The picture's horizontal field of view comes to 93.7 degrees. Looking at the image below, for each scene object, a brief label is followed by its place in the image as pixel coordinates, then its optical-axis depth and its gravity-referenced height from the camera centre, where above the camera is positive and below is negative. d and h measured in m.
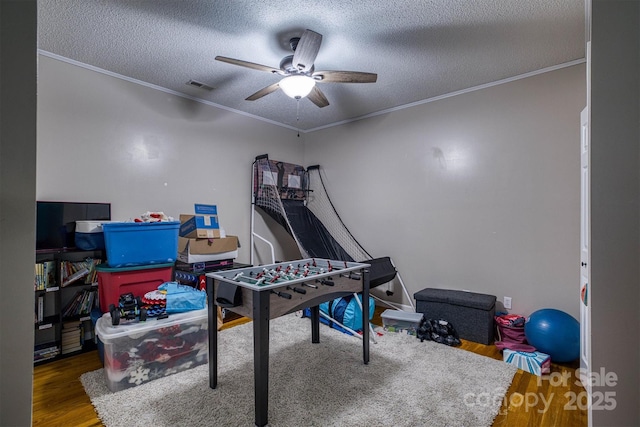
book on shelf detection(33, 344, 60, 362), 2.44 -1.15
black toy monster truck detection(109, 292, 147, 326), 2.15 -0.74
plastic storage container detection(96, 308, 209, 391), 2.08 -1.00
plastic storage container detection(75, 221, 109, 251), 2.58 -0.20
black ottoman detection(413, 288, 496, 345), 2.86 -0.98
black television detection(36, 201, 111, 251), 2.57 -0.08
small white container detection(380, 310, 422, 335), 3.03 -1.12
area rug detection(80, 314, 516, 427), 1.79 -1.23
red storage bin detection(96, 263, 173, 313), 2.52 -0.59
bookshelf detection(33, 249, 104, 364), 2.47 -0.79
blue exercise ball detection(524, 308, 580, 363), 2.39 -0.98
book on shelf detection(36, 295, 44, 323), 2.44 -0.81
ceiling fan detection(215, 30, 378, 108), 2.21 +1.11
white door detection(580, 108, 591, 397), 2.12 -0.23
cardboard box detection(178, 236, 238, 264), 3.17 -0.40
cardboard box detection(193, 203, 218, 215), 3.38 +0.04
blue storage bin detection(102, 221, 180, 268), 2.50 -0.26
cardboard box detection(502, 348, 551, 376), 2.30 -1.16
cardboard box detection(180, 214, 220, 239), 3.23 -0.15
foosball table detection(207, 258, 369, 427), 1.72 -0.53
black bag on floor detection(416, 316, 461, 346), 2.85 -1.16
